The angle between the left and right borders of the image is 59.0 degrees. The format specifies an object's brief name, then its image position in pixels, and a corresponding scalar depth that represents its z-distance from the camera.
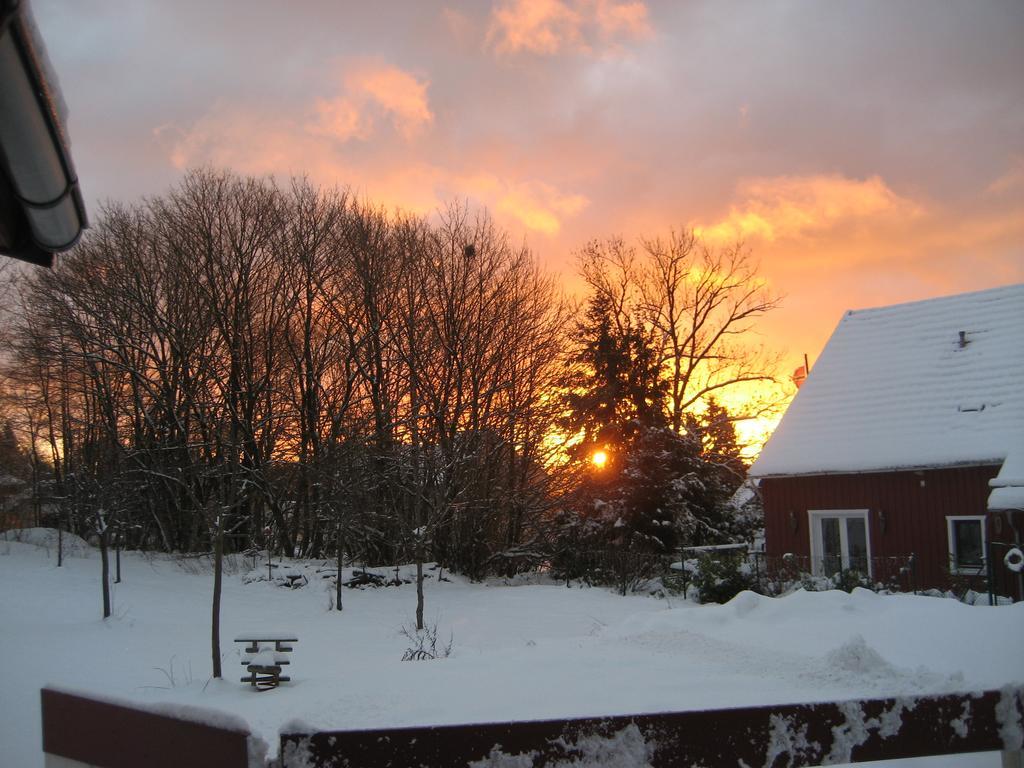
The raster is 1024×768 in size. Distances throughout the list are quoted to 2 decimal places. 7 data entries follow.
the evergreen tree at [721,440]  35.22
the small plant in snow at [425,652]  10.41
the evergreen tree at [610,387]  30.16
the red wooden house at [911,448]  19.05
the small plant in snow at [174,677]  11.51
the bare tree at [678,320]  39.62
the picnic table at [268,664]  10.42
